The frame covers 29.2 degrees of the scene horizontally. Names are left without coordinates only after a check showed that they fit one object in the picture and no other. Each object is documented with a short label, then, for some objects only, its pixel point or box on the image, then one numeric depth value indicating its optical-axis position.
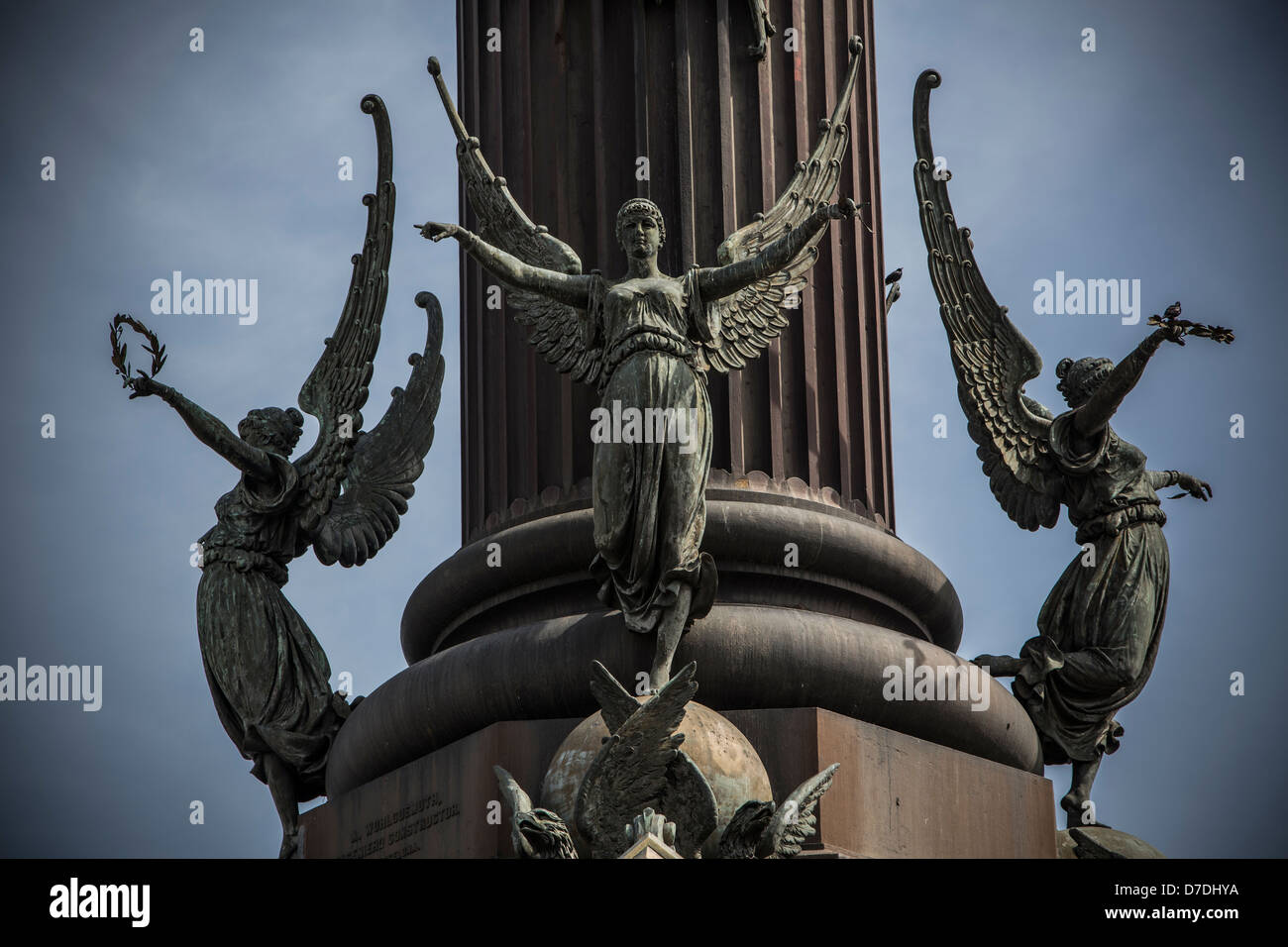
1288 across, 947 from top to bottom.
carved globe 15.71
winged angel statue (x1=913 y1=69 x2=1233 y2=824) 19.11
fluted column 18.73
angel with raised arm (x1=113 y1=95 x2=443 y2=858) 19.70
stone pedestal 16.39
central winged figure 16.77
